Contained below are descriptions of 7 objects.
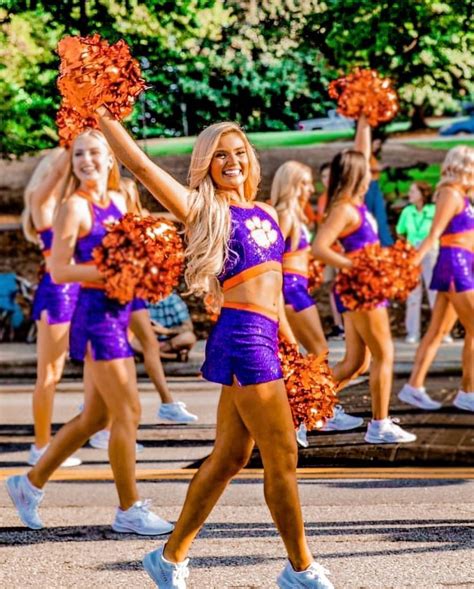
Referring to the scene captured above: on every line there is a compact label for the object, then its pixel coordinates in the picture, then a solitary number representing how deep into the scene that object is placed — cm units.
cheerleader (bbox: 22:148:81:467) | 1025
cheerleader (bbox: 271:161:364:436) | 1117
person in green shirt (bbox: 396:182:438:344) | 1867
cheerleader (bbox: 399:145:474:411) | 1173
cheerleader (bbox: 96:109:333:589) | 621
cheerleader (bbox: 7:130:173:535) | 792
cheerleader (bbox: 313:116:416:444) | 1068
